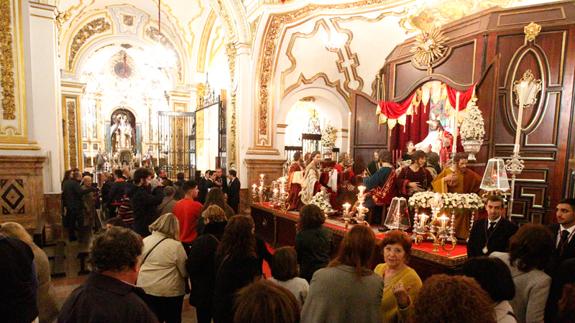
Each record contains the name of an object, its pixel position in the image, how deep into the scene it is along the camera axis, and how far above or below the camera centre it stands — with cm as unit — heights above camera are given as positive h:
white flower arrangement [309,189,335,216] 627 -112
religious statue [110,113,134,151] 1709 +38
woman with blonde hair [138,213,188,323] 264 -105
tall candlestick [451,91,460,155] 537 +67
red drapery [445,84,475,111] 594 +95
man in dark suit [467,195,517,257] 304 -82
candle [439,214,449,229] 398 -91
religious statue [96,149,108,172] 1517 -108
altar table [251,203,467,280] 381 -151
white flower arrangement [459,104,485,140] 552 +36
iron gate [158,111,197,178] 1416 -15
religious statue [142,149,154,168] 1334 -86
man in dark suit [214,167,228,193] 759 -95
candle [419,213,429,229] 418 -96
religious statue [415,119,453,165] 702 +10
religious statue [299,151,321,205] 661 -73
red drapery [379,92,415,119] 745 +87
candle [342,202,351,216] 528 -106
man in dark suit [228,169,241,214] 771 -120
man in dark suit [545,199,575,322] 212 -80
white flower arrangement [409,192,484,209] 422 -72
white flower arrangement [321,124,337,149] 1214 +28
